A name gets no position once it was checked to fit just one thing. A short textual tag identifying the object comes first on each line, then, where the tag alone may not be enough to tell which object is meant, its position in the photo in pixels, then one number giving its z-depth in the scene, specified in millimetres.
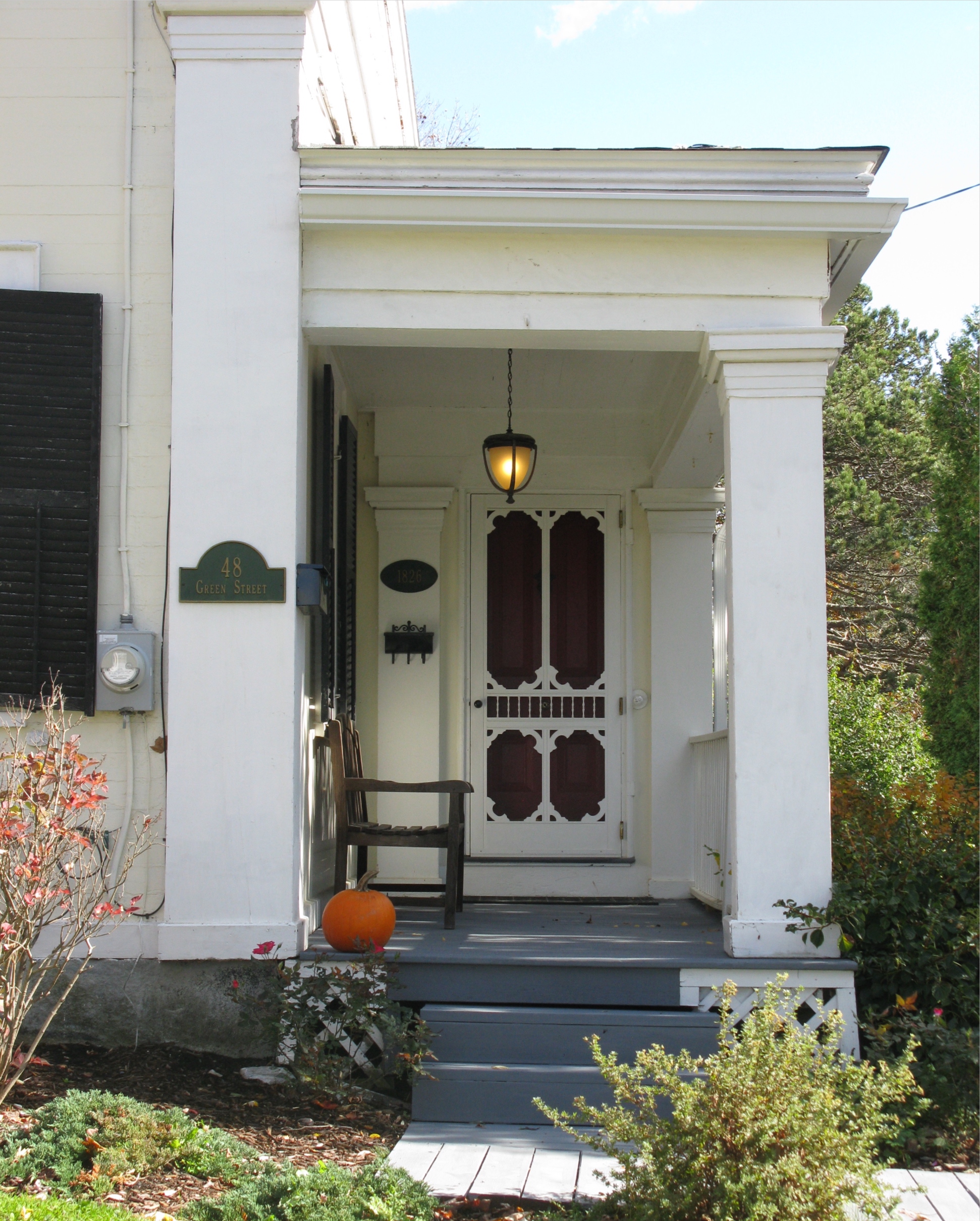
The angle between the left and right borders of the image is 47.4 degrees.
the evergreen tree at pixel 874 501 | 13797
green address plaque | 4594
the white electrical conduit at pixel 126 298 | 4848
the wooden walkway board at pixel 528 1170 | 3371
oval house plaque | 6824
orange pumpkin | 4508
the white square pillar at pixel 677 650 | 6652
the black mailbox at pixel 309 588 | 4660
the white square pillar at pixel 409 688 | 6676
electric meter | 4707
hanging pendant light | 6062
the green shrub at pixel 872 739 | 9266
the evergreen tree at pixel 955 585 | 7891
